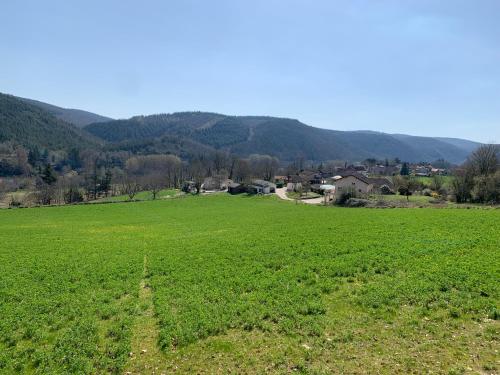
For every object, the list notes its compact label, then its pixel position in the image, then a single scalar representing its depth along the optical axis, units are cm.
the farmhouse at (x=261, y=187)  9294
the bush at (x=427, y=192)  7264
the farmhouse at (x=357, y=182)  8144
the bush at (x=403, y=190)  6716
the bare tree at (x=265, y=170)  13338
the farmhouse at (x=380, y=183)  8809
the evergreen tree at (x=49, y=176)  10572
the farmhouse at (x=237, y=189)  9475
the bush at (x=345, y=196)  5405
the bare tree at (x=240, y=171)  13025
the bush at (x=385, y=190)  8169
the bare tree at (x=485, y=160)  5878
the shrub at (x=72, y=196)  8894
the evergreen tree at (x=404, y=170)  15432
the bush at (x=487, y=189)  4953
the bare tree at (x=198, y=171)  10195
